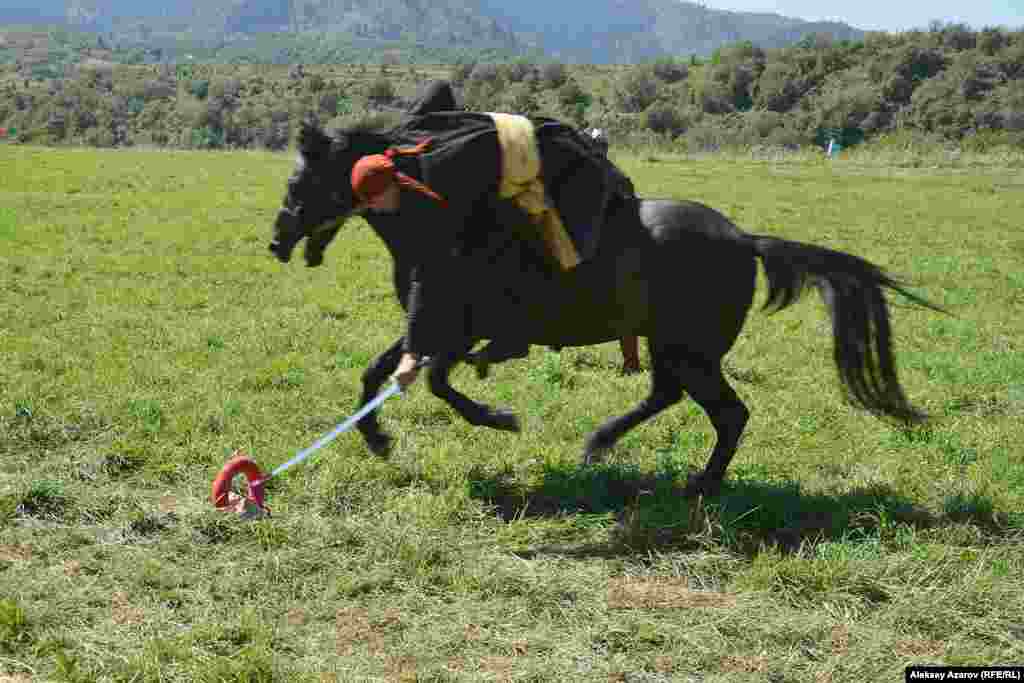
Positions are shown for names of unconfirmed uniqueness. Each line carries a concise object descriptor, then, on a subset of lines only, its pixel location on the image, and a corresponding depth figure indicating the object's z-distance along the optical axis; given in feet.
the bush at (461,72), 228.76
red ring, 16.74
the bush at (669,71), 223.71
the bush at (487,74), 219.41
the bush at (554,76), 215.33
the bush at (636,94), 200.44
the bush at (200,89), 265.34
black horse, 17.17
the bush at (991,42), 191.30
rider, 16.17
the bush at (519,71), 222.17
